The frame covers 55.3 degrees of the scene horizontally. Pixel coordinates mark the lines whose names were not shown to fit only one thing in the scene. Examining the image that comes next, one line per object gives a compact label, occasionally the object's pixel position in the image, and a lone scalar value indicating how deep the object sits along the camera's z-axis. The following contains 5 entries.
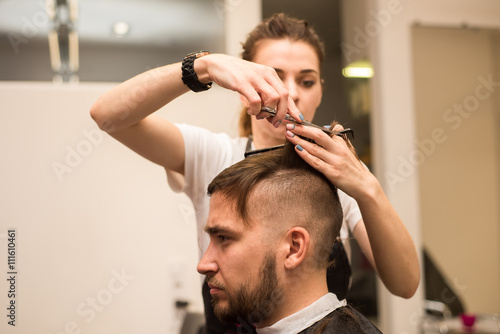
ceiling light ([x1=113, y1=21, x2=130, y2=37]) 2.39
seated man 1.29
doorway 3.15
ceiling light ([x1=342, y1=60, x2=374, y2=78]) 3.14
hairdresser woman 1.18
